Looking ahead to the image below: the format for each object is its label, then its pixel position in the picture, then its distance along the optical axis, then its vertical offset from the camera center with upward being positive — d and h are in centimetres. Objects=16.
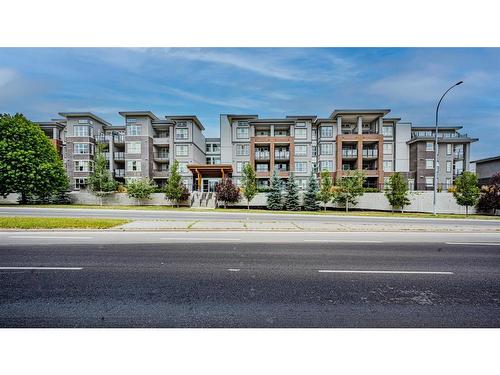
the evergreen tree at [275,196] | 3164 -168
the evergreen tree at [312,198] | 3120 -188
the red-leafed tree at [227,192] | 3084 -118
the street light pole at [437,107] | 2159 +681
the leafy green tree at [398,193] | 2681 -105
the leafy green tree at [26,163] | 3011 +224
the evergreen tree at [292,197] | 3156 -180
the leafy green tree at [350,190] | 2902 -82
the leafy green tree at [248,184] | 3081 -21
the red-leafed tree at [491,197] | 2523 -134
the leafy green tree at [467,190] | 2466 -65
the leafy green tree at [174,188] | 3212 -76
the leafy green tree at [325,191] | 2978 -98
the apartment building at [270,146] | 4166 +603
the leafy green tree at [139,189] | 3328 -93
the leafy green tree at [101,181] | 3428 +10
